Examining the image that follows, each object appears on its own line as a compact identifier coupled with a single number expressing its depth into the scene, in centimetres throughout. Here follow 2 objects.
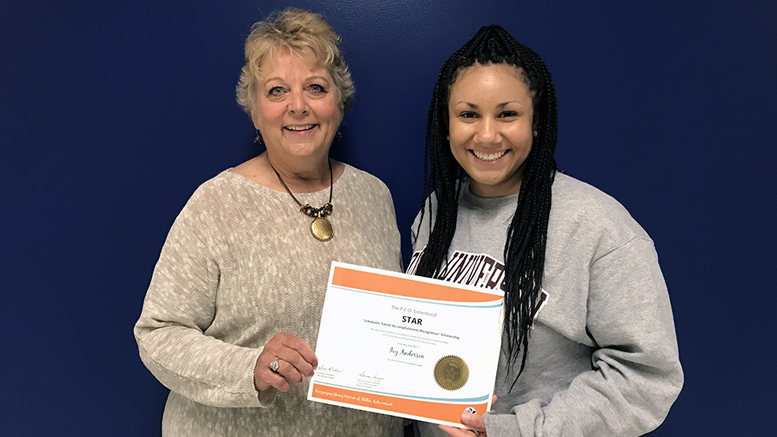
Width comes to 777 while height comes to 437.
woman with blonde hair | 149
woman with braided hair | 127
